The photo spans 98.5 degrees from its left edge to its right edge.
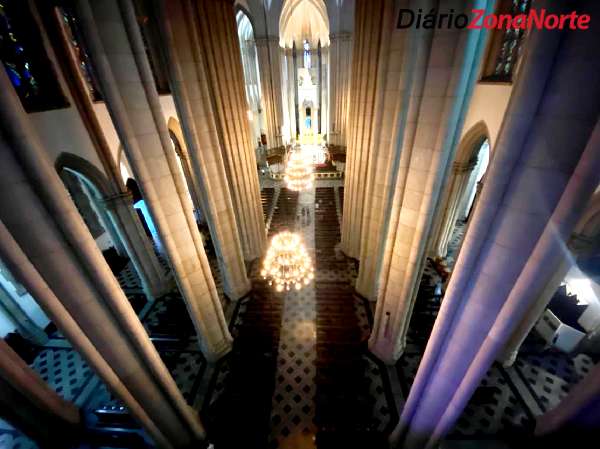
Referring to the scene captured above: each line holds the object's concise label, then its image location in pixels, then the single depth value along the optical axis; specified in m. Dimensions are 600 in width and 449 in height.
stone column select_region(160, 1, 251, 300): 5.69
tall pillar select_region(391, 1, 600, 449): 2.05
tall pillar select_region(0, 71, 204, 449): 2.57
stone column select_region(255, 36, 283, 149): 20.62
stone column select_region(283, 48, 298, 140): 28.37
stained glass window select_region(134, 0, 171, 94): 4.85
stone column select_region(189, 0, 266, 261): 7.26
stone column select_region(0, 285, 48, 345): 7.65
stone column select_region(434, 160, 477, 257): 8.95
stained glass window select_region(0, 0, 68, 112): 6.20
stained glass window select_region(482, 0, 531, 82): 6.29
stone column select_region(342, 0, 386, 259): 7.33
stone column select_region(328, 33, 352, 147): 20.55
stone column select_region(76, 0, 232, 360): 3.96
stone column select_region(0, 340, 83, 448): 5.15
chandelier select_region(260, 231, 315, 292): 6.82
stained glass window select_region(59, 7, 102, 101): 7.45
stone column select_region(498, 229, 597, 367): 5.82
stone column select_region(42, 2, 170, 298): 6.90
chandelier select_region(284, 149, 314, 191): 13.80
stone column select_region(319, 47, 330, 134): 28.40
